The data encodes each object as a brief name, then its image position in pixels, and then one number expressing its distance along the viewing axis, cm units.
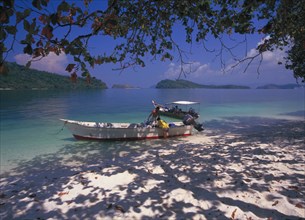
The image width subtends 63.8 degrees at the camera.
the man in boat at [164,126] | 1788
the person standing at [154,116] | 1805
